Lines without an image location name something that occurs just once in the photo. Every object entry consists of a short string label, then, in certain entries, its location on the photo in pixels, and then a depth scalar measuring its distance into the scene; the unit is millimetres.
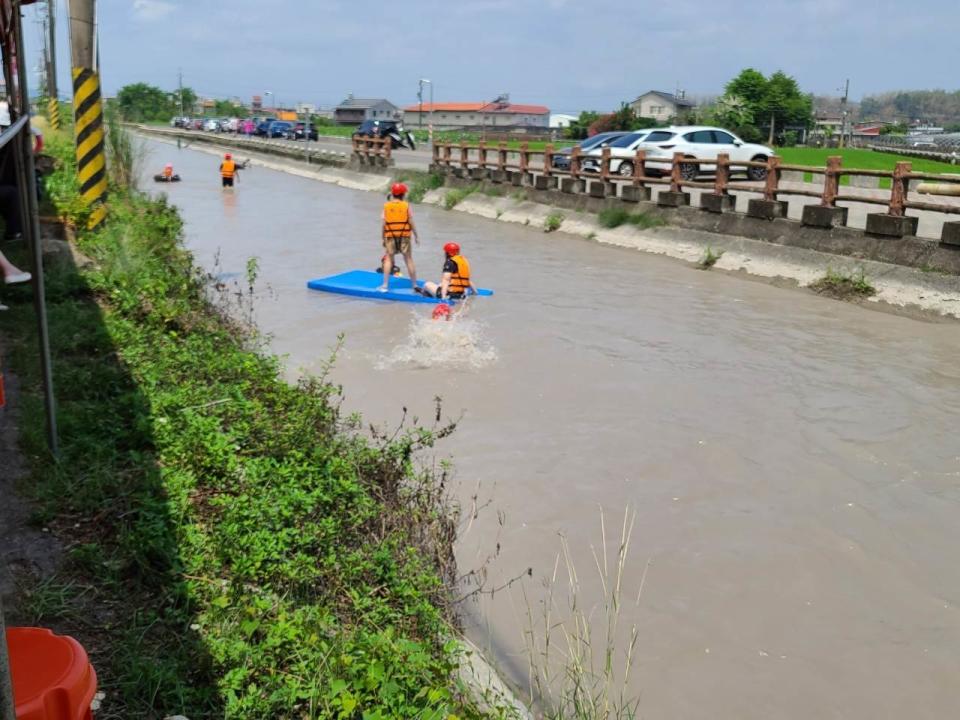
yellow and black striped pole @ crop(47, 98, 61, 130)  30183
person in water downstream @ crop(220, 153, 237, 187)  33406
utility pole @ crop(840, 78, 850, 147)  61519
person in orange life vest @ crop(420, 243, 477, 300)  12656
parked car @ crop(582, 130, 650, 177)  25367
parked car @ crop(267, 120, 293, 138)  67250
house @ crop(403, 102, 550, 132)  128500
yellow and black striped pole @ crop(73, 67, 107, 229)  13117
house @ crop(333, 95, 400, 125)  126188
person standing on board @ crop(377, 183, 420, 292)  14062
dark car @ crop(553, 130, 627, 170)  27688
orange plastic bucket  2477
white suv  25609
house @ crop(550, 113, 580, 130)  137375
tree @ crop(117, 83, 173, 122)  116625
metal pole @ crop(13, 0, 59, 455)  4698
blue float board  13805
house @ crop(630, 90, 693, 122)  106812
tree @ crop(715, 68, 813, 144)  64938
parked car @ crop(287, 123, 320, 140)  64812
